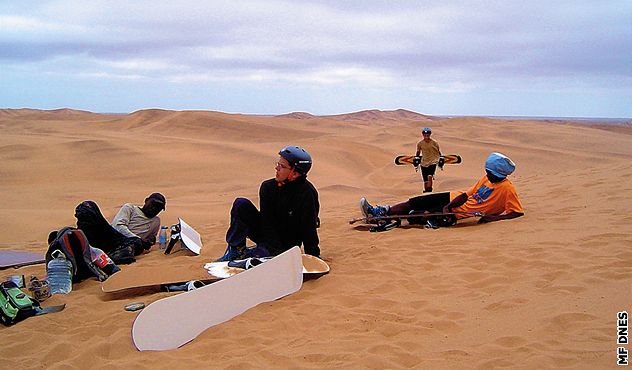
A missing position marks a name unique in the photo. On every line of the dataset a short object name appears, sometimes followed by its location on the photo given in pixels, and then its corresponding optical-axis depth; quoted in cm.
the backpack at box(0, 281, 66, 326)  474
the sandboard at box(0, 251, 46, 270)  687
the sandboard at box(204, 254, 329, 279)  550
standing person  1284
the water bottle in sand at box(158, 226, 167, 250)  753
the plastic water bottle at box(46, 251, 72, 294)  554
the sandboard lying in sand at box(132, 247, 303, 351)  415
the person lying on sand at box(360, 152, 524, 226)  734
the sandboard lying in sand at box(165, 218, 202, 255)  728
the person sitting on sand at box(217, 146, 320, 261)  579
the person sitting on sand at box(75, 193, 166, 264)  653
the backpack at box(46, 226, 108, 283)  577
